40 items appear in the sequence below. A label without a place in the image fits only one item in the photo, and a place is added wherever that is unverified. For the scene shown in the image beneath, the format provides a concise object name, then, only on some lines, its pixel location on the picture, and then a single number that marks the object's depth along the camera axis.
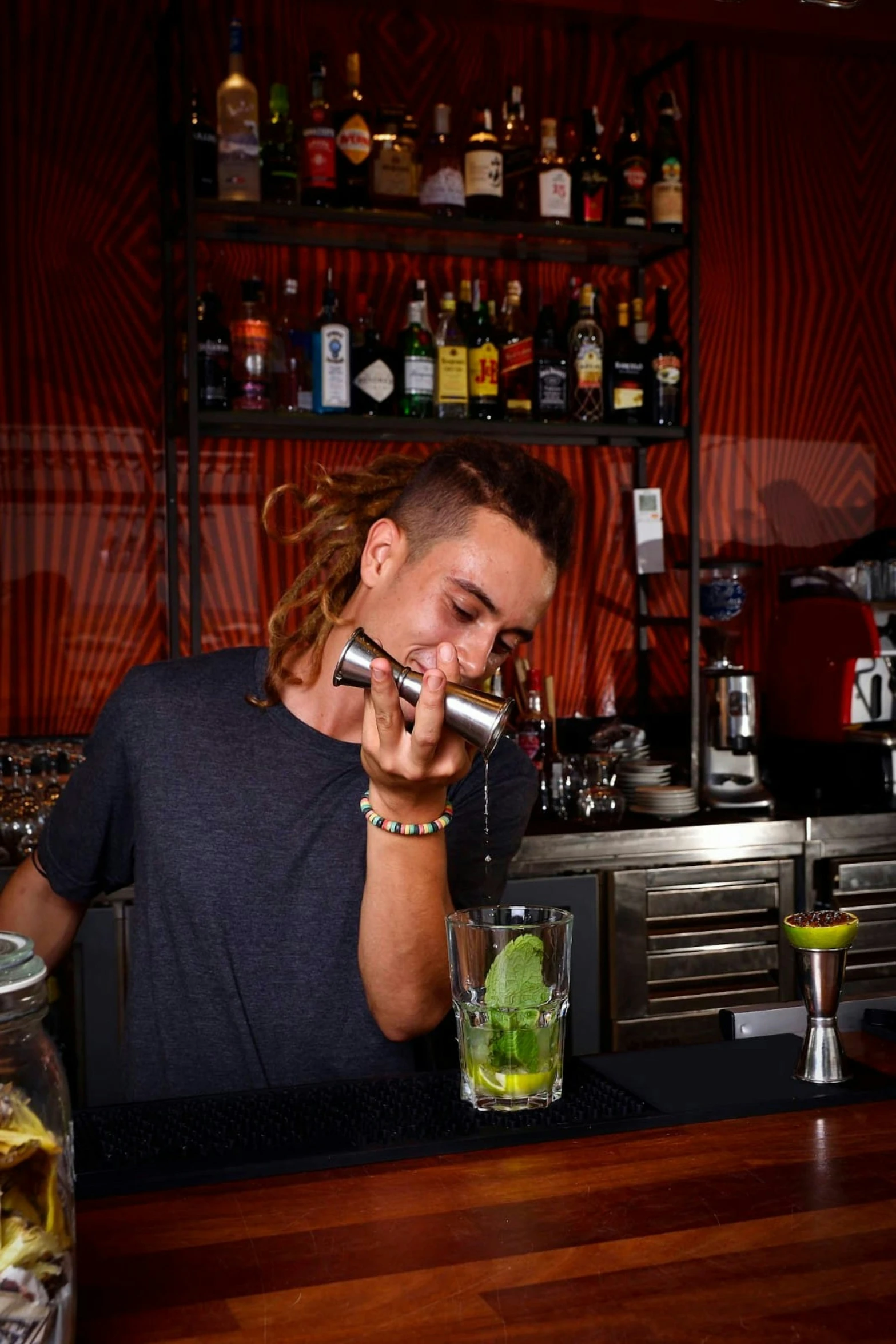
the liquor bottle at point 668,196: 3.53
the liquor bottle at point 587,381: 3.50
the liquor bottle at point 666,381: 3.54
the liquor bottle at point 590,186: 3.51
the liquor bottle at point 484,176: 3.36
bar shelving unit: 3.11
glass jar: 0.71
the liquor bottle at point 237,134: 3.16
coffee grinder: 3.38
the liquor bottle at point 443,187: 3.35
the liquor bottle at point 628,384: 3.54
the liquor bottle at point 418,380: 3.35
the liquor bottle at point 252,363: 3.22
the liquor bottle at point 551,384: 3.47
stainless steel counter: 3.02
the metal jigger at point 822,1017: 1.31
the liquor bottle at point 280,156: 3.27
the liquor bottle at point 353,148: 3.31
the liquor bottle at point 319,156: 3.24
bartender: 1.58
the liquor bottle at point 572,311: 3.62
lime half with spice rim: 1.29
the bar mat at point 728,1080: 1.25
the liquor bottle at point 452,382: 3.39
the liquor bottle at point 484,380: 3.42
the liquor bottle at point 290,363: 3.35
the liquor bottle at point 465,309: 3.51
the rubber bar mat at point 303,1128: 1.10
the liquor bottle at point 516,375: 3.47
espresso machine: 3.47
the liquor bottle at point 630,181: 3.54
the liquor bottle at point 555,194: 3.45
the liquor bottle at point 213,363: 3.18
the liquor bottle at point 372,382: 3.34
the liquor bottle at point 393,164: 3.33
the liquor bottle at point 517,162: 3.51
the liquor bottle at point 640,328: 3.59
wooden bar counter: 0.86
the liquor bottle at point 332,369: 3.25
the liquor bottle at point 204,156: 3.17
